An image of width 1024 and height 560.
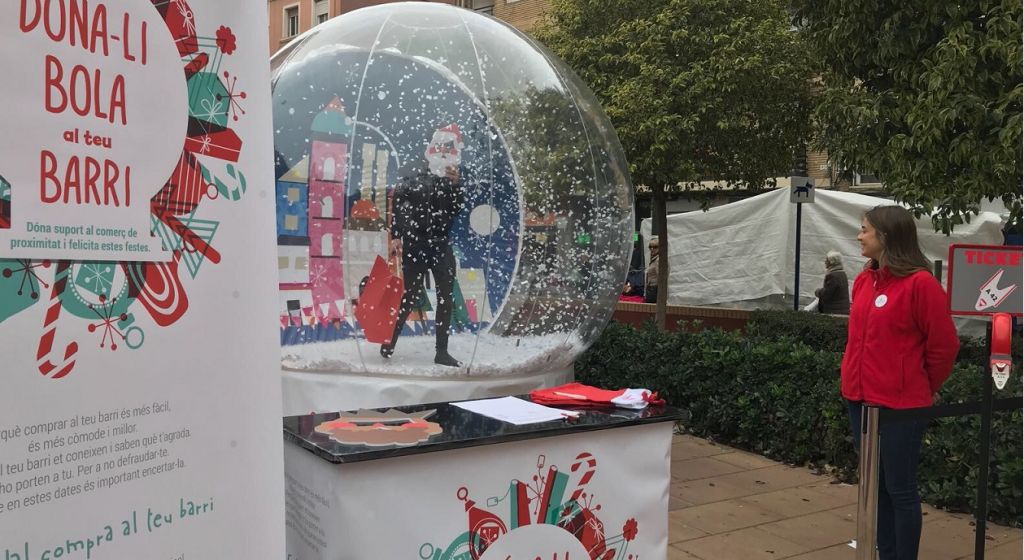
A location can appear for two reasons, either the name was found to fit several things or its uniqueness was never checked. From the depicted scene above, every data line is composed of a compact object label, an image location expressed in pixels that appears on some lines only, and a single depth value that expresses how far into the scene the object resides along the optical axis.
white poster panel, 1.54
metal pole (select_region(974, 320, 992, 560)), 3.80
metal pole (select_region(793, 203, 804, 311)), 12.20
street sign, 11.10
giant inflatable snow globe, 4.93
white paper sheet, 3.38
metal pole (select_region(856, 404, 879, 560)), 3.50
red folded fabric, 3.64
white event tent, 12.46
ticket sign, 3.93
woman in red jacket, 3.96
